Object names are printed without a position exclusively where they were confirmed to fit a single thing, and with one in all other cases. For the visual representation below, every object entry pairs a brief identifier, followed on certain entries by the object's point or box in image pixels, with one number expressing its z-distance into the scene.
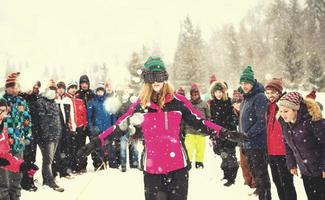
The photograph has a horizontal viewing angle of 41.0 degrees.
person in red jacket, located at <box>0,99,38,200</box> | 5.95
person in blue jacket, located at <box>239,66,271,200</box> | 7.15
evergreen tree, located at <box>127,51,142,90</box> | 63.67
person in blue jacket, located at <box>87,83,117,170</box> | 12.07
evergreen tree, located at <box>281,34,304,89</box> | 53.27
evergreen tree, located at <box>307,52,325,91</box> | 46.12
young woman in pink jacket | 4.76
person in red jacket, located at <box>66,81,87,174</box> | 11.84
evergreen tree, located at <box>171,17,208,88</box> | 62.62
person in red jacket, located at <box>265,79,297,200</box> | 6.49
